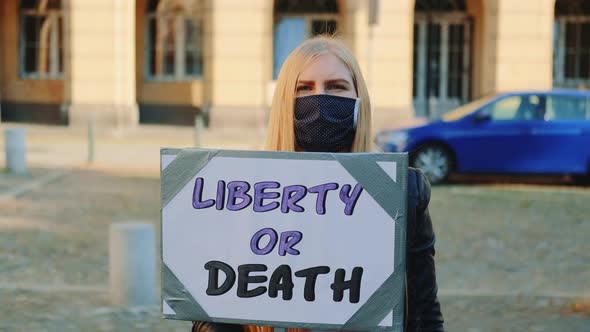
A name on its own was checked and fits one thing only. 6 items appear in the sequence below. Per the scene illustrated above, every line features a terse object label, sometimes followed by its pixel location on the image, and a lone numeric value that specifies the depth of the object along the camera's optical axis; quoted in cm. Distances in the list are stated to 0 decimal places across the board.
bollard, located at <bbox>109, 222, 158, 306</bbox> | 718
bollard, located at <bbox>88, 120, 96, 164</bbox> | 1736
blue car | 1518
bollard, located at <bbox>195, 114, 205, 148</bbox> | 1844
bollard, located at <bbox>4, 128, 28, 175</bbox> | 1530
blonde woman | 259
